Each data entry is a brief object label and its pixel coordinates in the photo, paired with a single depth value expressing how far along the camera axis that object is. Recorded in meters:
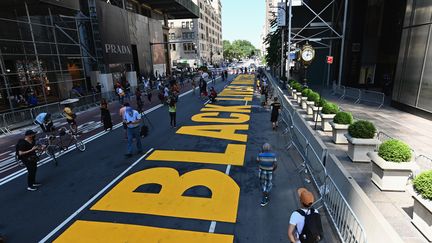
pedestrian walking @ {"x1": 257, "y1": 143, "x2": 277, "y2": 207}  6.54
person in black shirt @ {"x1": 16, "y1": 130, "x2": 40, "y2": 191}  7.47
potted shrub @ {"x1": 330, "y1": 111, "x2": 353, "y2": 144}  9.68
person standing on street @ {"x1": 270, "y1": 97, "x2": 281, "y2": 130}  13.27
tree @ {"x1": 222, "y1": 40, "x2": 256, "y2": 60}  167.00
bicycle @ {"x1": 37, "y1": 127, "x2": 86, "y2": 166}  9.80
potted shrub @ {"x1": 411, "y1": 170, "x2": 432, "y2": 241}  4.58
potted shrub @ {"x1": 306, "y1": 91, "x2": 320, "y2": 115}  14.73
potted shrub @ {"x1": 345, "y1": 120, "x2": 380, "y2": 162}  7.98
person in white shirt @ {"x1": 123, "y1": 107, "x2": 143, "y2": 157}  9.83
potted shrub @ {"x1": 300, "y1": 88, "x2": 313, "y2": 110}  16.59
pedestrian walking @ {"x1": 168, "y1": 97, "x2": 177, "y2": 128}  13.77
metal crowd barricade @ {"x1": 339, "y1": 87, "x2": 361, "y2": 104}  18.78
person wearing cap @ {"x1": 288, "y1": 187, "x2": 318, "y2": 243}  3.71
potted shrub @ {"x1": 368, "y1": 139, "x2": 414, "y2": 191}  6.15
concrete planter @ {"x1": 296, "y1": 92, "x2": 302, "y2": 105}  19.24
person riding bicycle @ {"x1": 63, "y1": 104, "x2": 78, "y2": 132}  12.54
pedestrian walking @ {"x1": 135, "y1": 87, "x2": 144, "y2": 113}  16.08
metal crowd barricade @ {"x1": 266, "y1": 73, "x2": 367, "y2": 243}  4.57
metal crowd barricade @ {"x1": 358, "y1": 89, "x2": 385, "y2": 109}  16.69
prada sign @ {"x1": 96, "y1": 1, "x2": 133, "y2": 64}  27.11
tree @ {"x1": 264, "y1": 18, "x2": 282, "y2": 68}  34.88
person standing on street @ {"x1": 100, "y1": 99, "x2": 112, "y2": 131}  13.77
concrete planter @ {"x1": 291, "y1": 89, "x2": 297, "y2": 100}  21.27
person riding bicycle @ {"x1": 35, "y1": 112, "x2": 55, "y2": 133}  12.68
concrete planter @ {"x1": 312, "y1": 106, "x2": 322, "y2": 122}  14.04
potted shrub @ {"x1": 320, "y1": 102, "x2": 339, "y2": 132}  11.64
